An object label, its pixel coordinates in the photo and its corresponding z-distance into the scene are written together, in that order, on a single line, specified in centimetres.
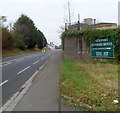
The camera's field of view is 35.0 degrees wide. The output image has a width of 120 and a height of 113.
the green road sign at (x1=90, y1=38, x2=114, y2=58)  1436
